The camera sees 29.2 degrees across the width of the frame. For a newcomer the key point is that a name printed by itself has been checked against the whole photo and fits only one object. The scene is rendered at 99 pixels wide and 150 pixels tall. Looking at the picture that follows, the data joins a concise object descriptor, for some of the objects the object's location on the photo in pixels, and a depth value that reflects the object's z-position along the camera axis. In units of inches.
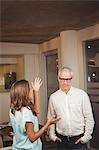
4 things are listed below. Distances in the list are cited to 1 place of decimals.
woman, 62.6
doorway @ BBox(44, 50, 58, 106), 167.2
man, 80.3
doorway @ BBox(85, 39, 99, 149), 127.0
